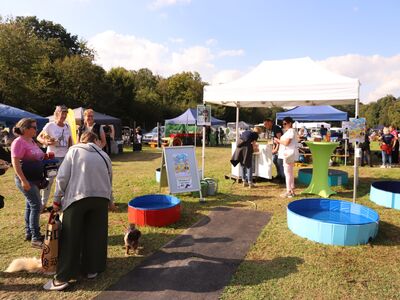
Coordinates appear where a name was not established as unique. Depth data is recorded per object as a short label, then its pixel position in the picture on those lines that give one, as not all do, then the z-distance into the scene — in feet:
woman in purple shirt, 12.87
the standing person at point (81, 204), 10.59
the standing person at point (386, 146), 40.22
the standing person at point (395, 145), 40.65
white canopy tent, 22.04
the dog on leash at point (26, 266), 11.89
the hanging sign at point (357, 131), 19.02
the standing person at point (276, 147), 27.50
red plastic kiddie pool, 16.66
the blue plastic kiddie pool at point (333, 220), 14.30
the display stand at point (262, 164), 27.36
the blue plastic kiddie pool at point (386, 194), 20.38
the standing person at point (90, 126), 18.80
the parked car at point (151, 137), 79.45
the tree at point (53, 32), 142.47
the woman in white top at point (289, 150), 21.94
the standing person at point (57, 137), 17.22
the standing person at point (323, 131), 64.51
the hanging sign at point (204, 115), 24.91
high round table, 22.97
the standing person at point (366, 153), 43.11
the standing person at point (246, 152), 25.66
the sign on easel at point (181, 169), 21.25
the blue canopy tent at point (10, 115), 45.24
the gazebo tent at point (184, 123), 75.03
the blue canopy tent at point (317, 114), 52.26
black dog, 13.22
